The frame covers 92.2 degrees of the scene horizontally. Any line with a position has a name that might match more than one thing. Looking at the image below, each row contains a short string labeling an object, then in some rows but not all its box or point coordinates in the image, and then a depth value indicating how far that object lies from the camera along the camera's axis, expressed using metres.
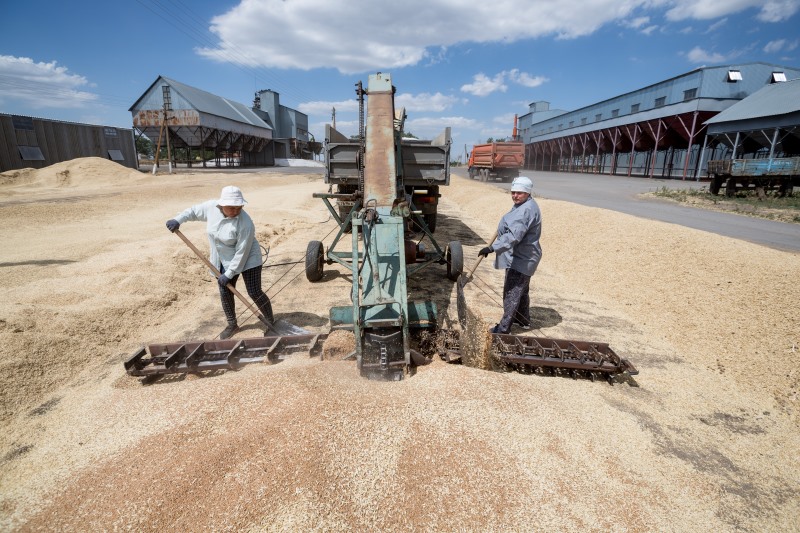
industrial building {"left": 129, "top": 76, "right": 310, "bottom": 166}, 30.39
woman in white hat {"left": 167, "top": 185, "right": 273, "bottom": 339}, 4.10
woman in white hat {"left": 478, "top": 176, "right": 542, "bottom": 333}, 4.16
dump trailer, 6.51
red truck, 25.30
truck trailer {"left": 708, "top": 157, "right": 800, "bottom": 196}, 14.49
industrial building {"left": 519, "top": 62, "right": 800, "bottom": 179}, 25.22
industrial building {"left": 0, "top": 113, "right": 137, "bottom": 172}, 19.42
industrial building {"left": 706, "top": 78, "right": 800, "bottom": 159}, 19.03
